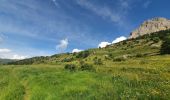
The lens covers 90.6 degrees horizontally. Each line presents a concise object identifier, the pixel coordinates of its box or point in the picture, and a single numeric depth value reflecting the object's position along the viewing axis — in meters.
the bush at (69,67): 17.59
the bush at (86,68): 15.00
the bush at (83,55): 60.71
